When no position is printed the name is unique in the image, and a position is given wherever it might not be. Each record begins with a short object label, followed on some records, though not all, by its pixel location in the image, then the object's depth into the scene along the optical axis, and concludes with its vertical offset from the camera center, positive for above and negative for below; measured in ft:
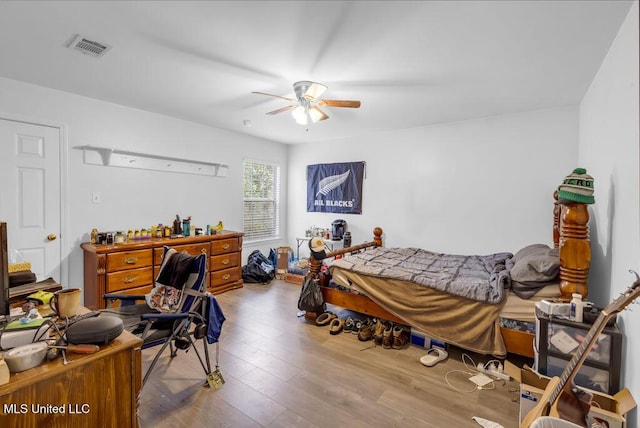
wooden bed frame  6.09 -1.09
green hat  5.99 +0.47
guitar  3.86 -2.87
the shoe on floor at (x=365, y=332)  9.22 -4.08
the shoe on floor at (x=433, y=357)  7.89 -4.24
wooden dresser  9.85 -2.19
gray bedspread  7.77 -2.05
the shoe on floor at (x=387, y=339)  8.85 -4.08
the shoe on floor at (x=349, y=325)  9.86 -4.09
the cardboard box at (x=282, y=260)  16.85 -3.13
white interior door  9.06 +0.41
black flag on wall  16.03 +1.25
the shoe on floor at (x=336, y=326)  9.69 -4.12
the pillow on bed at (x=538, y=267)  6.97 -1.44
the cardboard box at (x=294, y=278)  15.49 -3.90
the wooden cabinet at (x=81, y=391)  3.11 -2.28
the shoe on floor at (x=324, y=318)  10.26 -4.04
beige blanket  7.55 -2.96
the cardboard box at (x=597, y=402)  4.30 -3.19
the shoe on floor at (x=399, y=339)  8.81 -4.07
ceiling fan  8.32 +3.33
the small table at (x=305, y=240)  16.78 -2.10
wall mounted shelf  10.91 +1.97
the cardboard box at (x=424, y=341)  8.61 -4.09
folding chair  6.21 -2.46
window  17.11 +0.45
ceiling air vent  6.81 +3.96
